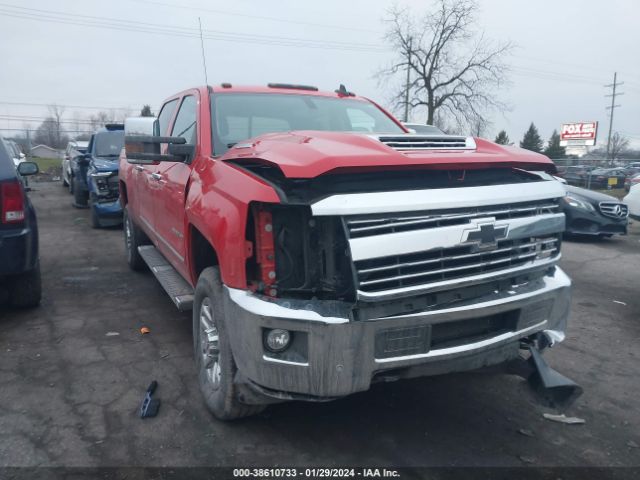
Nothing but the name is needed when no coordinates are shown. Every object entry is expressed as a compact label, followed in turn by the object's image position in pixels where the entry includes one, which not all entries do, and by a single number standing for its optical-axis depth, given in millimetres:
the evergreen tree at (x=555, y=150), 47656
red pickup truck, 2480
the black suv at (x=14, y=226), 4426
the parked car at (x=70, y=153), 14838
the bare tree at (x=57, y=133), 36391
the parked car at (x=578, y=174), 22862
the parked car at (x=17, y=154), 17486
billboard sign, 40075
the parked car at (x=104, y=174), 9953
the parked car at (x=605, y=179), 20812
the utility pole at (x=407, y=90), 32906
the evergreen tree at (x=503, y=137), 48756
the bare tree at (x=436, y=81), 32625
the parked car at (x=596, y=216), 9625
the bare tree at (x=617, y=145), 61325
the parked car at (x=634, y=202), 8864
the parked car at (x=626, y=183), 19825
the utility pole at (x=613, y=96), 58906
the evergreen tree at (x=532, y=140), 51819
